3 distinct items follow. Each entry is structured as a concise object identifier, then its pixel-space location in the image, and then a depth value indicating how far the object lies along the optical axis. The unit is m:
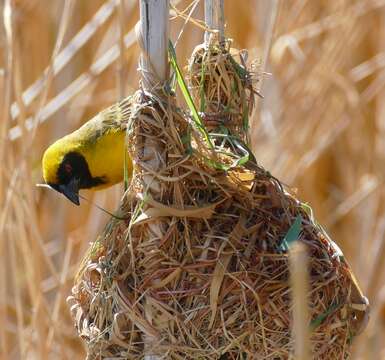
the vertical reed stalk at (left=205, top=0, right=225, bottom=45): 4.68
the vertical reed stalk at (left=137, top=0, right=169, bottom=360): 4.07
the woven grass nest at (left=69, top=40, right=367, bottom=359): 4.14
